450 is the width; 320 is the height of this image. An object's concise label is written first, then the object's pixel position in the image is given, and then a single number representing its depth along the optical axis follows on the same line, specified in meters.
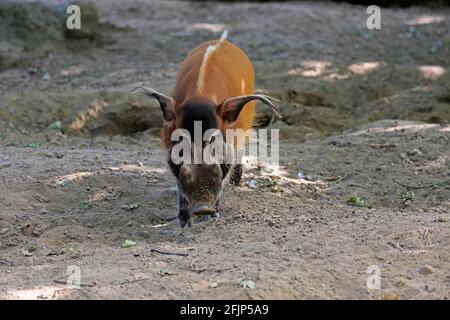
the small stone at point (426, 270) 9.62
